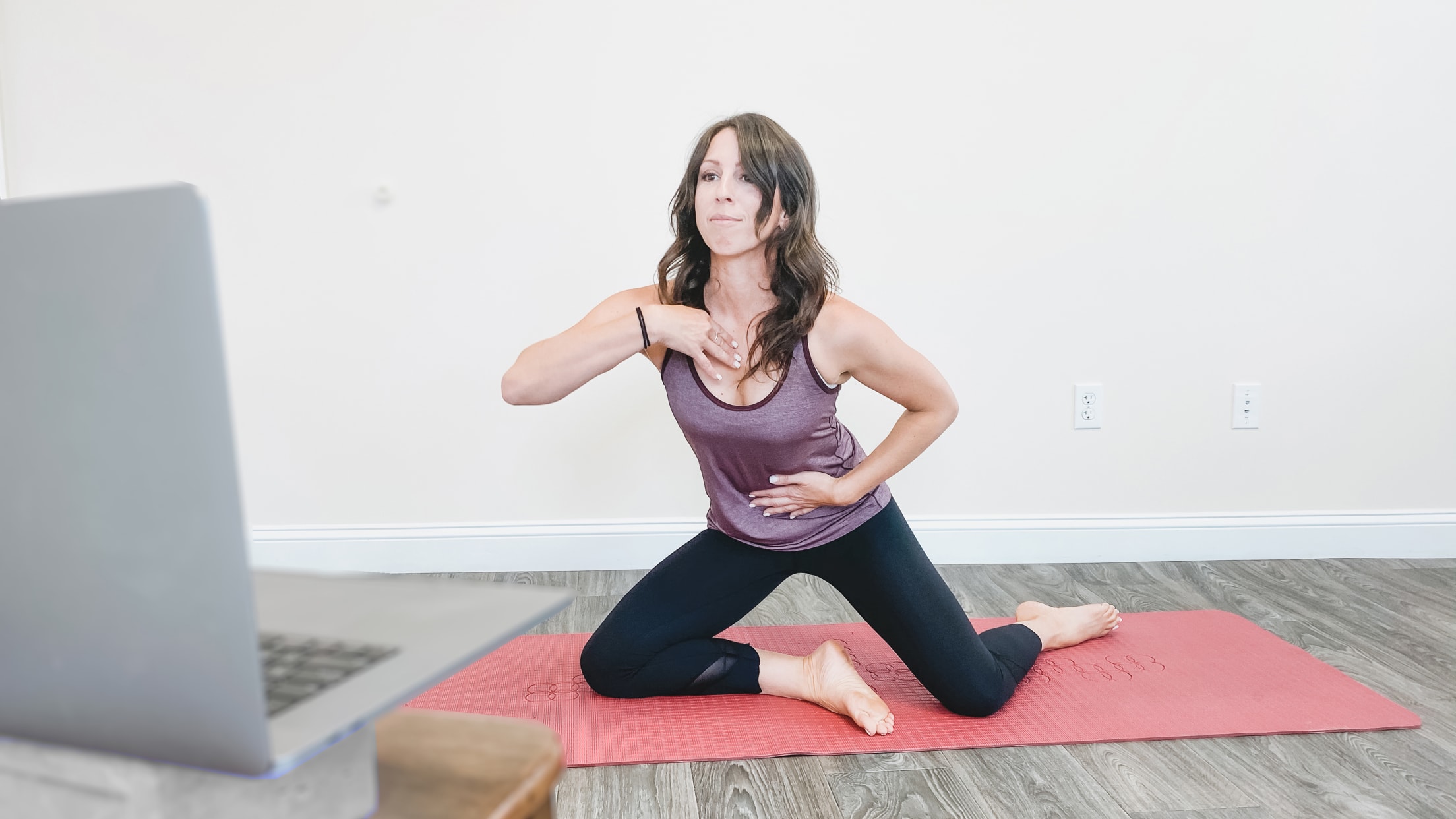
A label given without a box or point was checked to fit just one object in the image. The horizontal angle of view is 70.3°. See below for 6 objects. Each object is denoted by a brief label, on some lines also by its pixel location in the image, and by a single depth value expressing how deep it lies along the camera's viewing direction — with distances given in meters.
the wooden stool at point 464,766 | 0.49
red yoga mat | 1.61
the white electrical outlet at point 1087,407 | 2.67
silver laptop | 0.35
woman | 1.64
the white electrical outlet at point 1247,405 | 2.69
